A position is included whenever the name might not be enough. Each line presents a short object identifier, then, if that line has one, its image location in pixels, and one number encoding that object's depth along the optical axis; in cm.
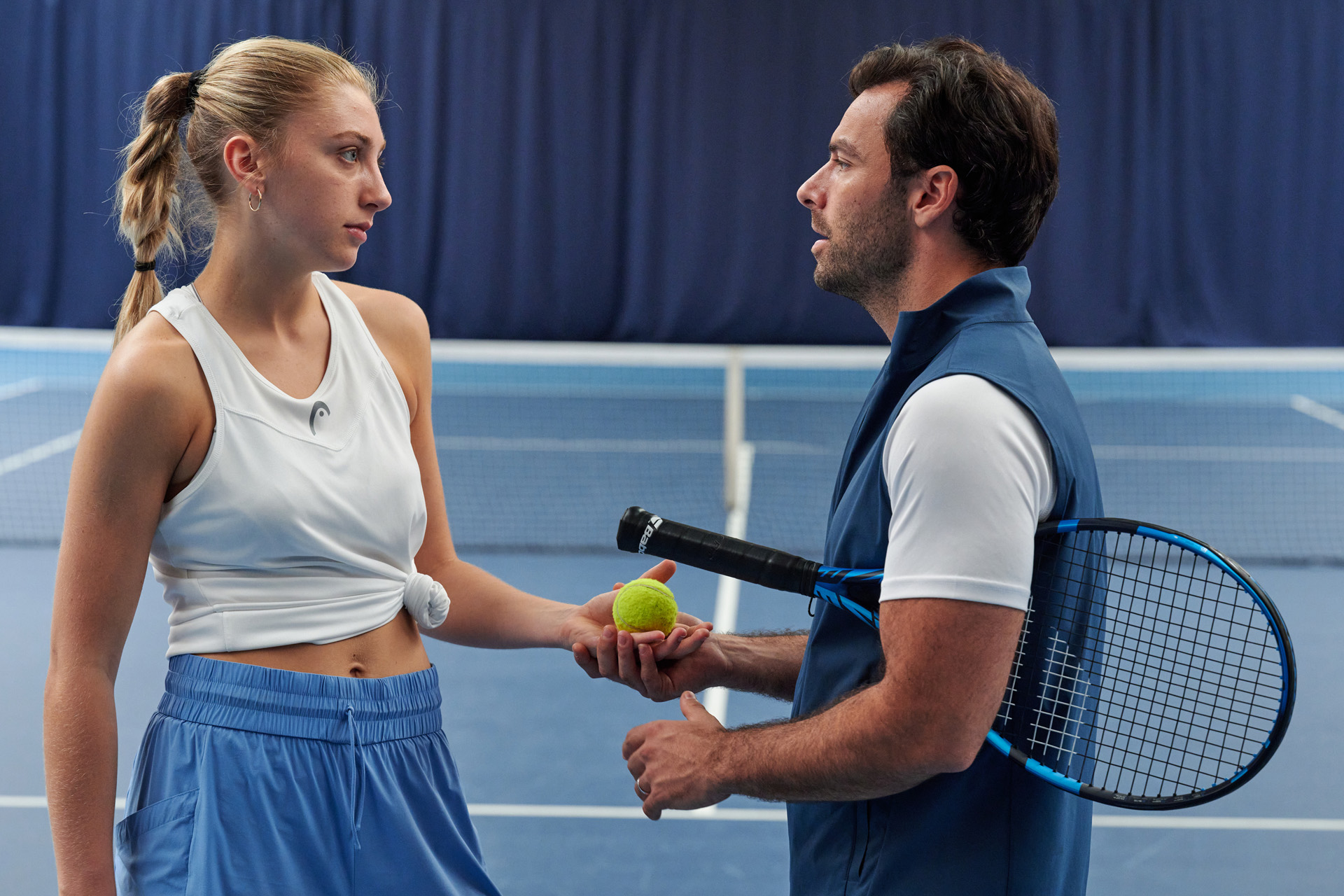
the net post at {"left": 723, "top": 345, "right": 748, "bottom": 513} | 945
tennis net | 943
